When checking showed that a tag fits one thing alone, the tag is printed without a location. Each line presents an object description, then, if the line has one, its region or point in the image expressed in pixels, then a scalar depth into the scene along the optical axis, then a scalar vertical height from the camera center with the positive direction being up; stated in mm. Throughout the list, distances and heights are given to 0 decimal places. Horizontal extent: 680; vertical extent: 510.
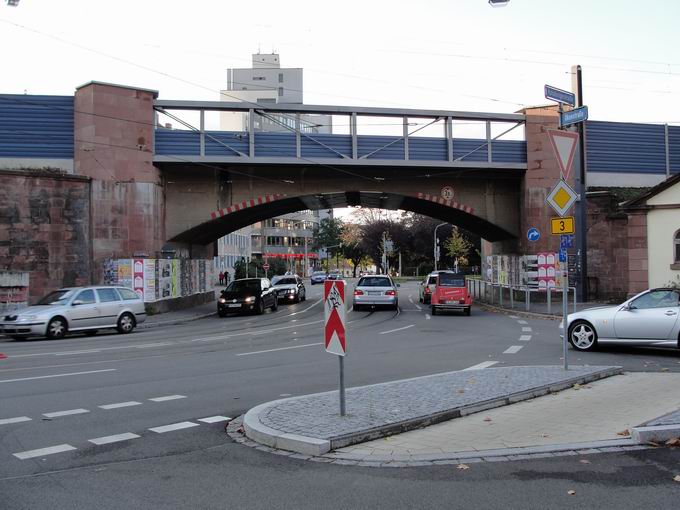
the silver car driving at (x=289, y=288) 37250 -1347
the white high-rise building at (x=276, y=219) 91000 +9043
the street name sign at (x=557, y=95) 19422 +5080
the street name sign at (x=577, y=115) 16281 +3744
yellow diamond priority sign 10758 +1079
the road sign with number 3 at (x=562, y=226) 10727 +602
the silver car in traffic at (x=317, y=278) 76625 -1631
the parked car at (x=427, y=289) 32688 -1364
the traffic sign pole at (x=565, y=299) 10164 -638
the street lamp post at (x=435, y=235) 63281 +3010
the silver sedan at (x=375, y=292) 28359 -1258
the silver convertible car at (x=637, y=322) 12688 -1276
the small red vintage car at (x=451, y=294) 25562 -1259
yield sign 10273 +1824
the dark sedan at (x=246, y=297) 27438 -1371
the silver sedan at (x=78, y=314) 18203 -1360
